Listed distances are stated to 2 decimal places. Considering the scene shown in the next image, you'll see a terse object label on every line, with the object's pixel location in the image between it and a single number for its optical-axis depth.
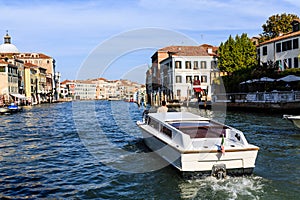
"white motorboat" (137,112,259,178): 8.00
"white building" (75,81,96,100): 169.79
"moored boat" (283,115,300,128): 15.15
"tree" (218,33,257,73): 46.97
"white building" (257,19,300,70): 35.78
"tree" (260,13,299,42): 47.55
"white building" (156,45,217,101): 55.71
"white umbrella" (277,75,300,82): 27.58
